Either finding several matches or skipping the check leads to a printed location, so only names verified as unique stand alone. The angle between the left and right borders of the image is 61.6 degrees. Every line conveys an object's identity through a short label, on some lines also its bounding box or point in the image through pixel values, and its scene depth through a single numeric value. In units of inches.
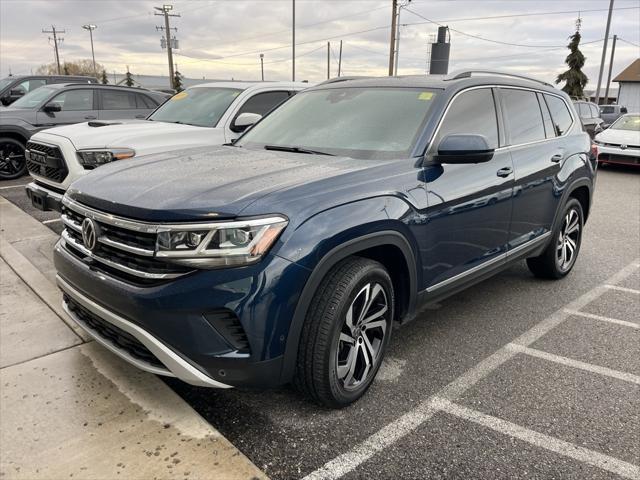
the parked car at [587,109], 745.0
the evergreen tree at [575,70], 1736.0
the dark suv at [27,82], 526.9
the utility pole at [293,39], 1526.3
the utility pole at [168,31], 1672.0
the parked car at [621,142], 520.9
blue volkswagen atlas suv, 94.7
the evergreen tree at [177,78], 2528.5
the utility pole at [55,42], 3117.6
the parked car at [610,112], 1124.9
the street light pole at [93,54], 2775.6
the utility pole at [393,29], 1202.6
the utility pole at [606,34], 1194.6
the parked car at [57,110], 391.2
